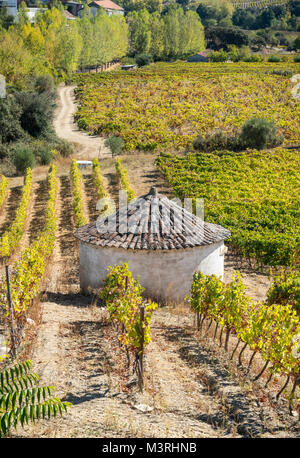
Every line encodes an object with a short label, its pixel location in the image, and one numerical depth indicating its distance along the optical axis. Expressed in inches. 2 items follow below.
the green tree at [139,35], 3964.1
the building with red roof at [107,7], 5418.3
